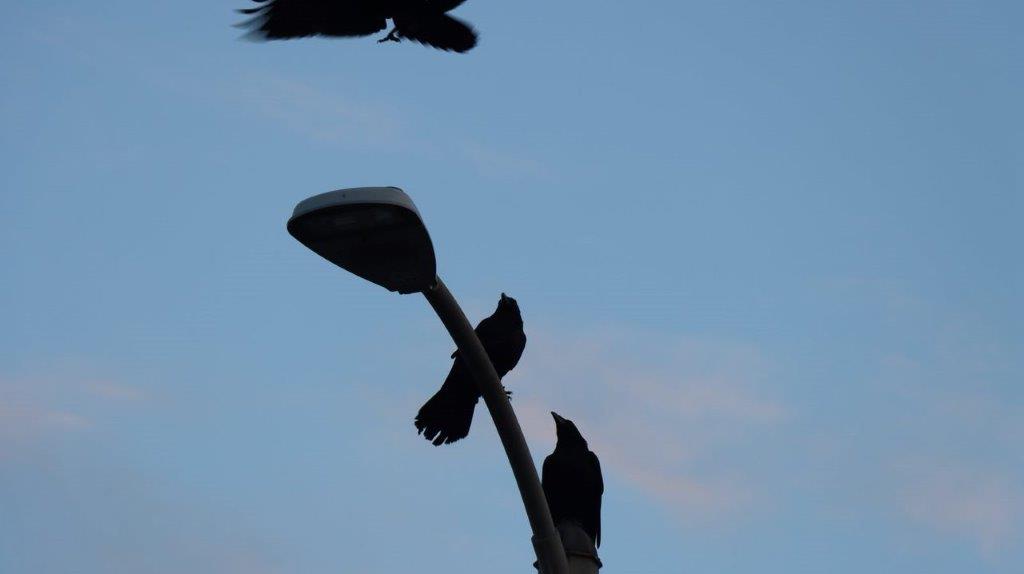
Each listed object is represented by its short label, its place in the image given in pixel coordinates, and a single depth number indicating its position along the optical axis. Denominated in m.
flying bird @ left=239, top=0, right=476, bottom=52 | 15.47
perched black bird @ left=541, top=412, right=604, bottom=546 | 10.73
